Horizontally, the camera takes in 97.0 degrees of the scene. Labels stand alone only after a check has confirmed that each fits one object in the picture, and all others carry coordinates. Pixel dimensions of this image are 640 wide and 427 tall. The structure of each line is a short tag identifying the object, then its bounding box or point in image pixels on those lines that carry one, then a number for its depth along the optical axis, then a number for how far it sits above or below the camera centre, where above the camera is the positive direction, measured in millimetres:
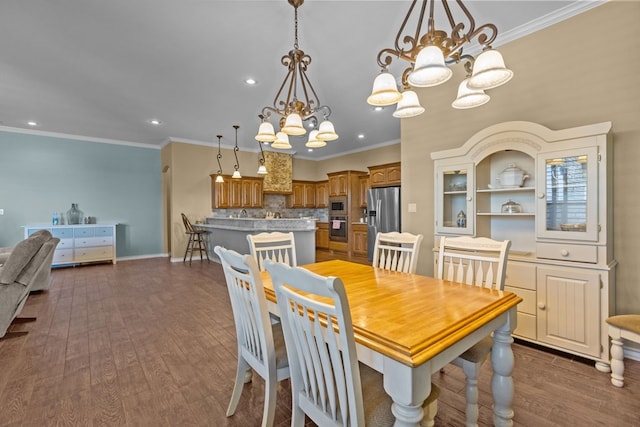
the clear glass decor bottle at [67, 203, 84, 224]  6137 -71
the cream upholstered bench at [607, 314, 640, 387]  1872 -857
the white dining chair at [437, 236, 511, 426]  1468 -453
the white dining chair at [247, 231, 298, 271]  2330 -253
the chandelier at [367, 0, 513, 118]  1343 +693
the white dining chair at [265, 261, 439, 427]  927 -563
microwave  7543 +134
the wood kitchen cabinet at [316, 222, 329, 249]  8227 -721
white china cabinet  2111 -79
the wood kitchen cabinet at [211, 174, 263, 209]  7012 +475
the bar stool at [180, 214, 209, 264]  6339 -671
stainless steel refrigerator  5898 -10
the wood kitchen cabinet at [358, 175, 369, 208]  7398 +546
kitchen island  4953 -361
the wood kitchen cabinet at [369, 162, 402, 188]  6152 +798
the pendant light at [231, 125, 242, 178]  6178 +1247
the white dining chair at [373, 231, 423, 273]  2217 -358
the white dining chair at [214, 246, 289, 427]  1323 -635
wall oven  7582 -475
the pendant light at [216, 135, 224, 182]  6502 +1035
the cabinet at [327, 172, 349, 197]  7504 +727
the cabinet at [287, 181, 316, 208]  8600 +486
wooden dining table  917 -454
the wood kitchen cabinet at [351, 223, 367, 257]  7047 -728
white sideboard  5676 -655
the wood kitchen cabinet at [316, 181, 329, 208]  8586 +520
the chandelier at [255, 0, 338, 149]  2154 +685
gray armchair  2674 -617
